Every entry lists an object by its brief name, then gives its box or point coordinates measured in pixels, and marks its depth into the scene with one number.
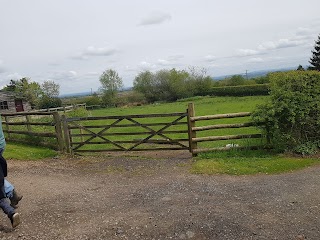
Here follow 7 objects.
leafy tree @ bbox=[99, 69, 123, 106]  74.07
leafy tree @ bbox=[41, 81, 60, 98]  68.56
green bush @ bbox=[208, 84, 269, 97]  50.75
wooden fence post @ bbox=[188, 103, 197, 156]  9.80
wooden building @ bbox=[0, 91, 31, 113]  51.19
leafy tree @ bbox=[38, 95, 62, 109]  61.38
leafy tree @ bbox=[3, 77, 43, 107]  60.46
